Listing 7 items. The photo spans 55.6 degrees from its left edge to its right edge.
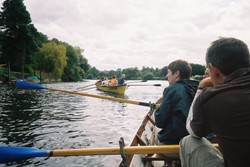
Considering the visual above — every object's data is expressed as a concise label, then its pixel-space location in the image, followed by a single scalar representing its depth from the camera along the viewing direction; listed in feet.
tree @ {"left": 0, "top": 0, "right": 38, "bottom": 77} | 129.59
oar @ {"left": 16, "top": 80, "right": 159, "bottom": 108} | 24.76
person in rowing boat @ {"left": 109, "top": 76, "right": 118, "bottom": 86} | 84.79
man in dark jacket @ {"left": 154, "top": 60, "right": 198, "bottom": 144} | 10.08
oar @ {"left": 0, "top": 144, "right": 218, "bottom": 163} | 8.83
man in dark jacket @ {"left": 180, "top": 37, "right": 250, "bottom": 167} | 4.87
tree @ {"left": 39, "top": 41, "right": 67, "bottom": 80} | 169.78
